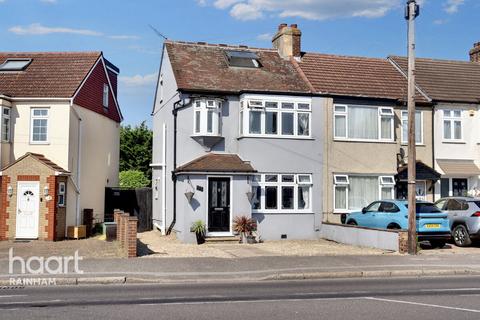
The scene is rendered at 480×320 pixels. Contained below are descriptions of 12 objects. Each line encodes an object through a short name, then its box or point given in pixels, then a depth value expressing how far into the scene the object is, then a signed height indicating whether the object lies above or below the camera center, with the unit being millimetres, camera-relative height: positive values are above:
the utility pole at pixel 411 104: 18234 +3038
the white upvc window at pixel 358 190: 24203 +281
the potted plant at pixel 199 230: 21484 -1304
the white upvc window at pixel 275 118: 23078 +3244
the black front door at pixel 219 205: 22266 -367
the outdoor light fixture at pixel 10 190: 22422 +162
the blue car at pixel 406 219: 19406 -773
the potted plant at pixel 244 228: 21828 -1239
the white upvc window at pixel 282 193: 23058 +129
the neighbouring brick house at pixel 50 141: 22594 +2349
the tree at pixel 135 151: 45969 +3573
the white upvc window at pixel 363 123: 24453 +3207
